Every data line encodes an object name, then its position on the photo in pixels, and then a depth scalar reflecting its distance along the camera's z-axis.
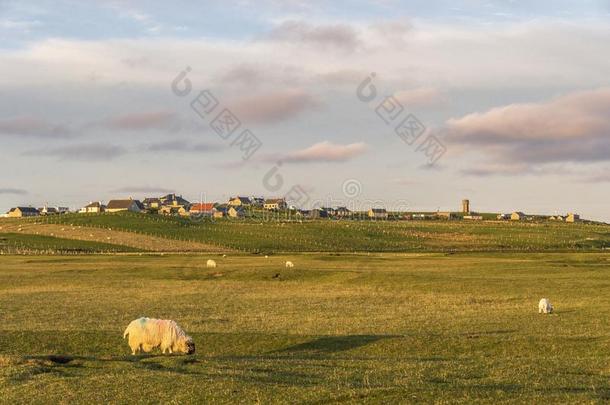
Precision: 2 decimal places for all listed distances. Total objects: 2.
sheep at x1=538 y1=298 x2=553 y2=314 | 42.12
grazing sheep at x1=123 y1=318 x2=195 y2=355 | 29.66
